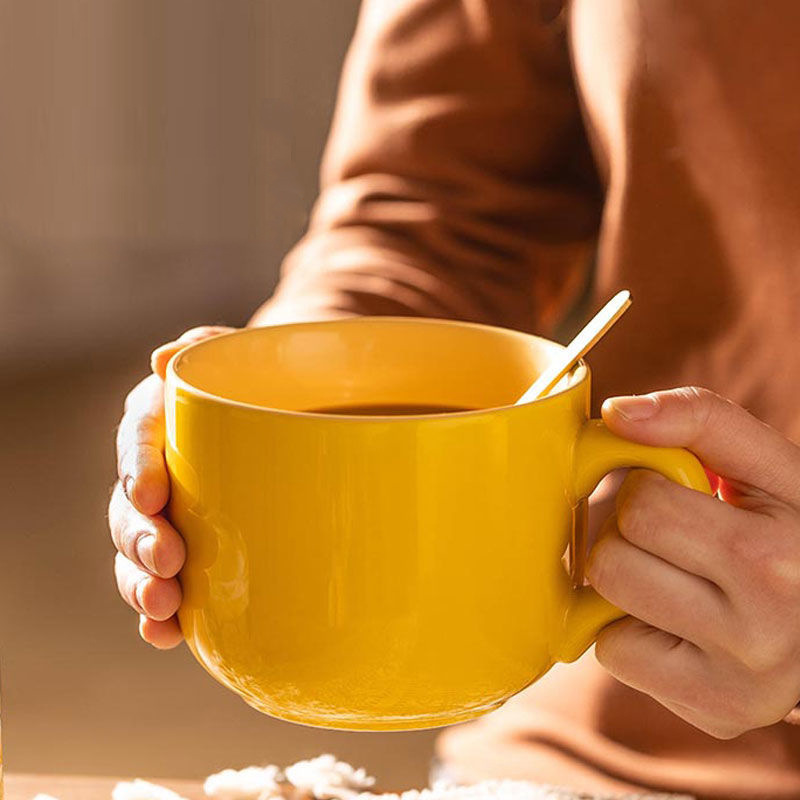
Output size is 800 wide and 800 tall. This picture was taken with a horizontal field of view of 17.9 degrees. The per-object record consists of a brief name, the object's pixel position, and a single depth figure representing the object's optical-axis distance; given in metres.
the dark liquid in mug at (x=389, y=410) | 0.74
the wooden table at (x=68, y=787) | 0.79
